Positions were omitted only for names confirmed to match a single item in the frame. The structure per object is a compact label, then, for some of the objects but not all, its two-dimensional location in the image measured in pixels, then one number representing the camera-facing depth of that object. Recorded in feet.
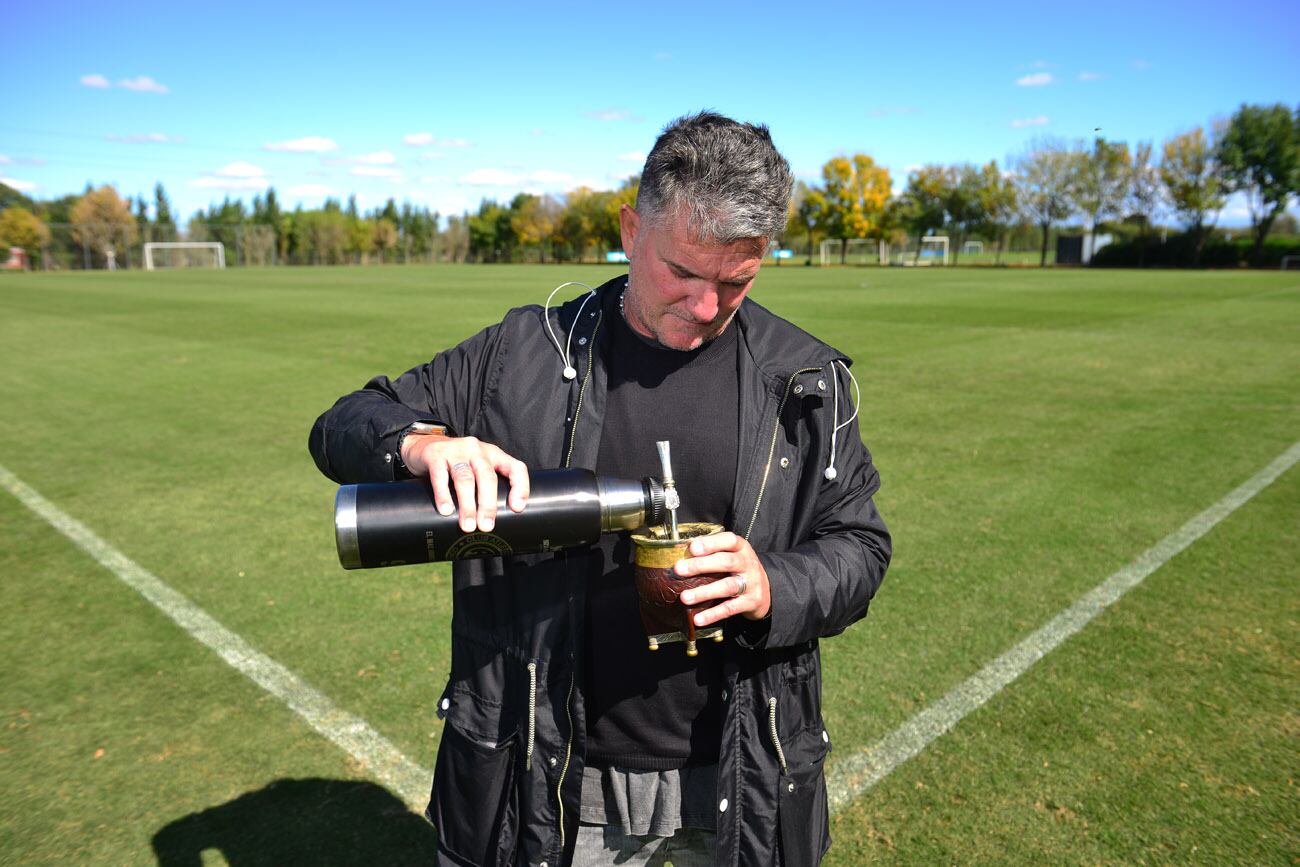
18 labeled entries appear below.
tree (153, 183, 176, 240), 368.64
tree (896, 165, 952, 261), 255.09
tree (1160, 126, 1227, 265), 199.11
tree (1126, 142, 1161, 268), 198.39
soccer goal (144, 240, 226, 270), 287.69
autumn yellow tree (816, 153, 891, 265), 261.03
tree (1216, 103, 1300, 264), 195.21
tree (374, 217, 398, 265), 376.23
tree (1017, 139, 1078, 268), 195.11
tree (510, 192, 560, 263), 342.23
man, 6.67
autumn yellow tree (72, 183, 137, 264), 269.44
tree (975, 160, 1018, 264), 236.02
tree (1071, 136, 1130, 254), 191.42
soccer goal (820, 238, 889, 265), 271.69
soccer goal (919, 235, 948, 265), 258.57
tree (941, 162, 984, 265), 246.27
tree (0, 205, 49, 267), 260.01
